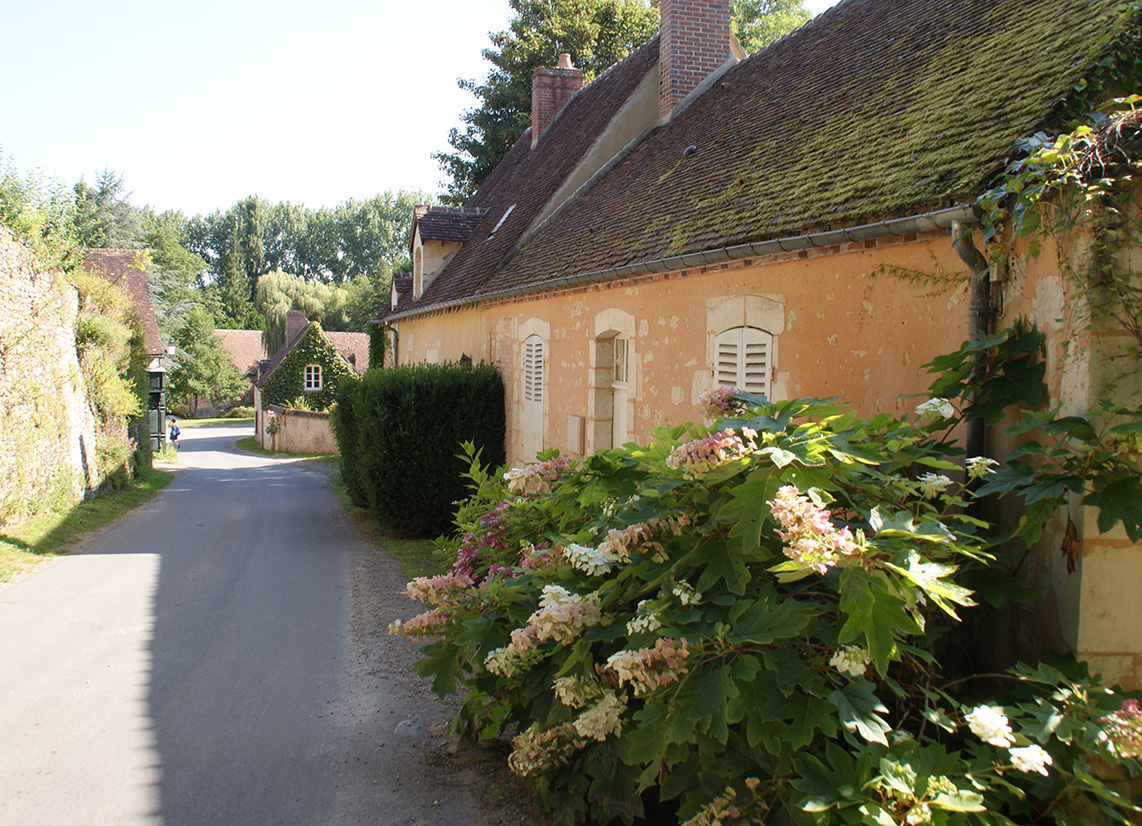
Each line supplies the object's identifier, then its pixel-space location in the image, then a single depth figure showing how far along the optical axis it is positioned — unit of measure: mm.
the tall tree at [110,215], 37062
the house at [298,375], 37000
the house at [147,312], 26047
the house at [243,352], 57281
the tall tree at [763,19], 27872
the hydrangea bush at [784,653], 2682
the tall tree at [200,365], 50656
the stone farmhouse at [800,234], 4391
